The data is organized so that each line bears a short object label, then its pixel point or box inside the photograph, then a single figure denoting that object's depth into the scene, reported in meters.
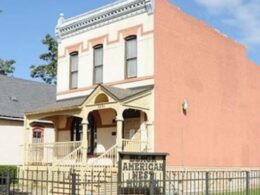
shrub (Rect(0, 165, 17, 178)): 27.28
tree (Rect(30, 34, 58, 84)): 57.91
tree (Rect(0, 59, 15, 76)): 58.56
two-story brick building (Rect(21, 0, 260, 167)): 20.36
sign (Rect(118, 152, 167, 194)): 16.12
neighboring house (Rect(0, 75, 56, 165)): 31.33
